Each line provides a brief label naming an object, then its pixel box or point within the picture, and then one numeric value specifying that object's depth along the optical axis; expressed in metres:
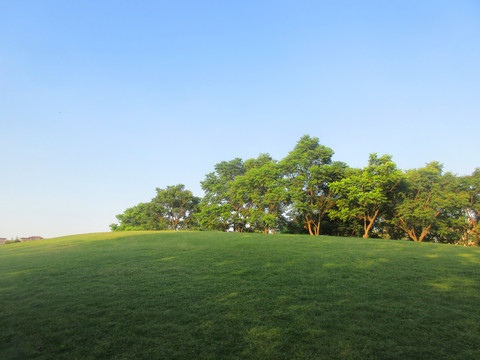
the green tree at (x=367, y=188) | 27.47
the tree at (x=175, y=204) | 47.62
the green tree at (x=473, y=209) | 29.14
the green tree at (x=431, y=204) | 28.42
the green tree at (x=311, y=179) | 32.78
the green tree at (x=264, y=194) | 32.97
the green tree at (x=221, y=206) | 37.56
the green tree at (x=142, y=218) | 45.53
